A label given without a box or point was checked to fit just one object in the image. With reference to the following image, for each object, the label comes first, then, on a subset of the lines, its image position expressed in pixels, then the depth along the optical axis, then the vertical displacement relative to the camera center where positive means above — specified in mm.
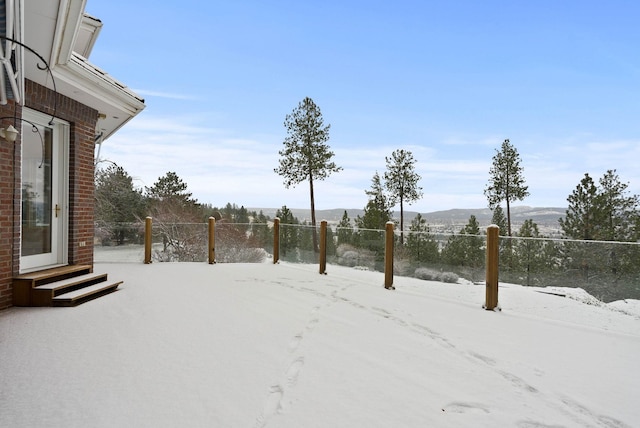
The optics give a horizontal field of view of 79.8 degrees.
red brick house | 3388 +962
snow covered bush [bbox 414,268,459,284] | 7000 -1049
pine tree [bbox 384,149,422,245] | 27031 +3050
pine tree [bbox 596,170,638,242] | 20281 +540
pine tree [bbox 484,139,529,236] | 25438 +2832
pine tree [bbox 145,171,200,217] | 15383 +1082
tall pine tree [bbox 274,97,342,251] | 22688 +4152
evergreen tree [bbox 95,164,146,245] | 15215 +913
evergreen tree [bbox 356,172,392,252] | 27109 +800
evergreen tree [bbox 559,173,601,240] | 20581 +430
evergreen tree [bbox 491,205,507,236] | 25016 +133
